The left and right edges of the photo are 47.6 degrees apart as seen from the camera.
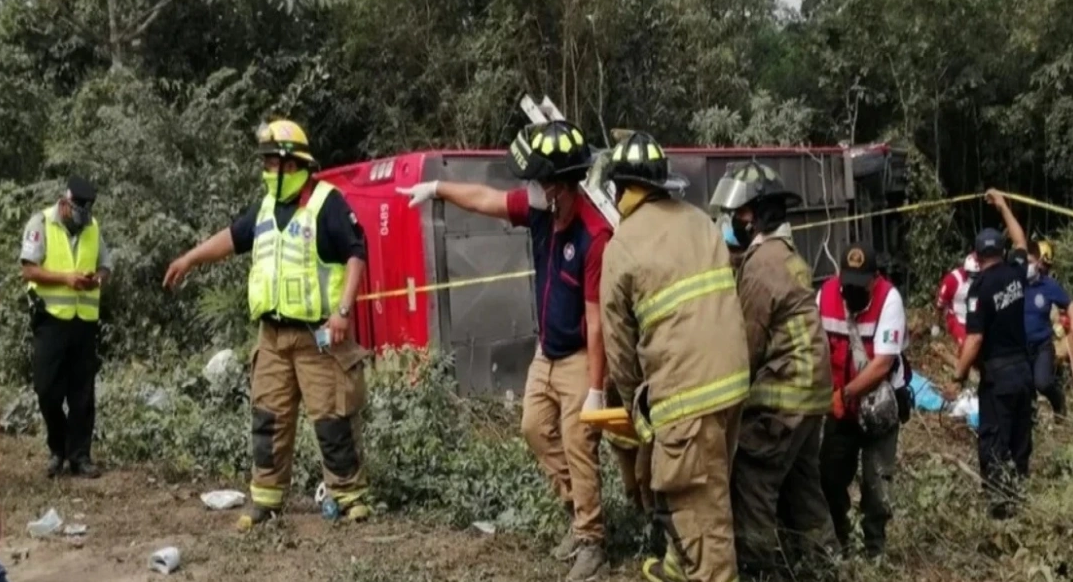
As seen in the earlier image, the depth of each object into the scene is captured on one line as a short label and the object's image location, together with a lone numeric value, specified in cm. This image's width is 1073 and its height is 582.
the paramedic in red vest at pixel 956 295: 931
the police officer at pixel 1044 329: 844
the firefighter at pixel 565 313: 474
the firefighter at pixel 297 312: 558
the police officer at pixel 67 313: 689
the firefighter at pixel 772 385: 437
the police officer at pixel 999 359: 620
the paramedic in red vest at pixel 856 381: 505
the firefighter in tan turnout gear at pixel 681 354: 398
